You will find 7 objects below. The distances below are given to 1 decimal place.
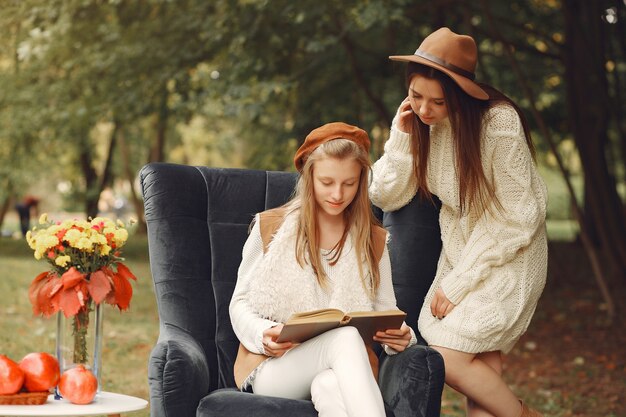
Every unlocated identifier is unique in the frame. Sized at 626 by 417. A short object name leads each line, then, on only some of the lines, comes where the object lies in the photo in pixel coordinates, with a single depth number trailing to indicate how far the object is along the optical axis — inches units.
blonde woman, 139.8
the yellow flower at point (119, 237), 135.7
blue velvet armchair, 156.1
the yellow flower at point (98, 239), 133.5
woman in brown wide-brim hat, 150.8
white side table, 123.3
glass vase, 134.8
